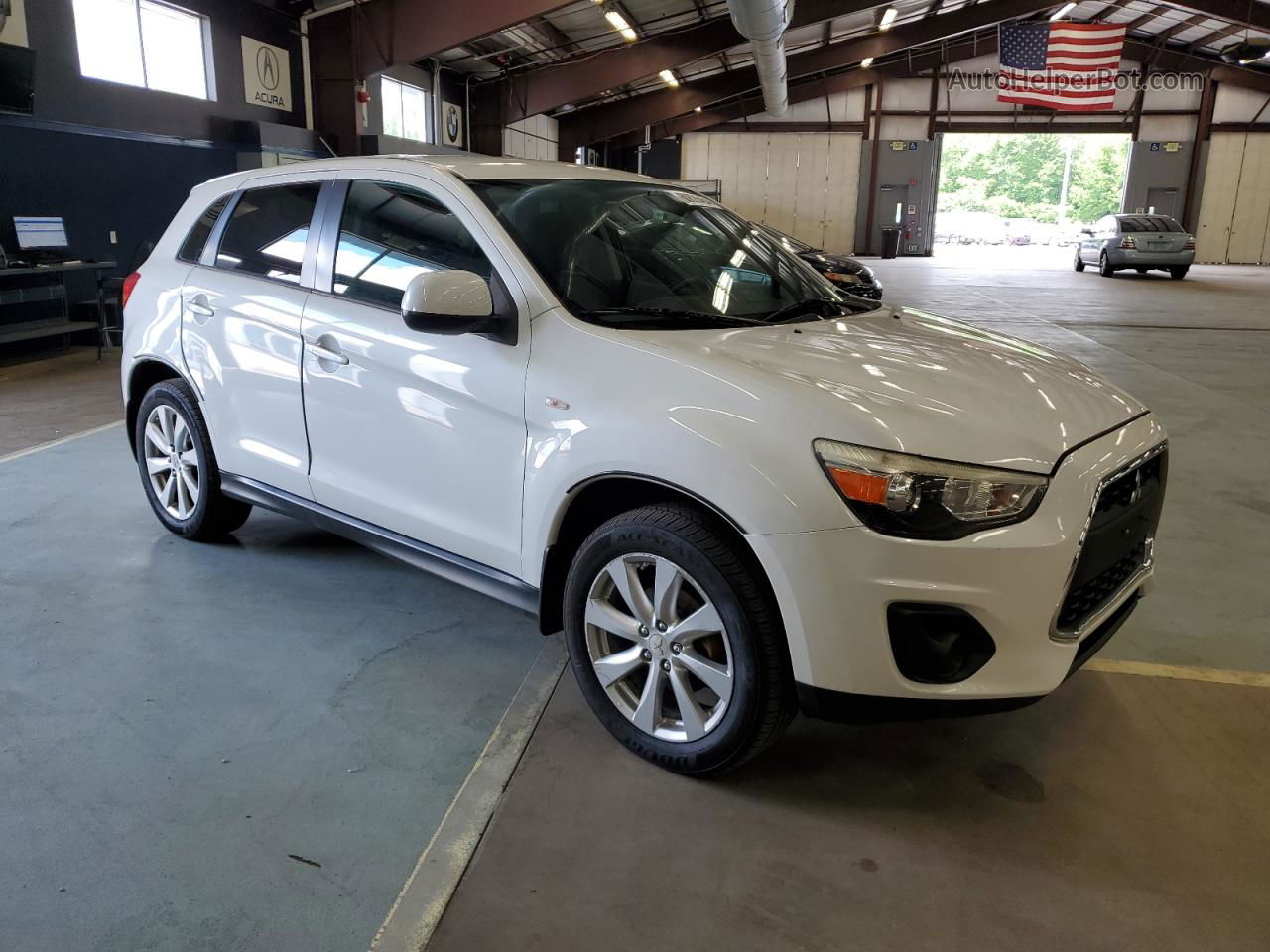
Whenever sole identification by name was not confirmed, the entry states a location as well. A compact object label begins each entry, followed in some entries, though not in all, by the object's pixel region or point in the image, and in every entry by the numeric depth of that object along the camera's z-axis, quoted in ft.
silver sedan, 69.67
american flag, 71.77
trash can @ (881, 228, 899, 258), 101.24
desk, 31.04
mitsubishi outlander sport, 6.91
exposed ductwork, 41.27
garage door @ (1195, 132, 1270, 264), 99.45
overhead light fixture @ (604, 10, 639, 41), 55.77
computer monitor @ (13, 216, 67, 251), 33.35
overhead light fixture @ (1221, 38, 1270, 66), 68.74
